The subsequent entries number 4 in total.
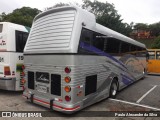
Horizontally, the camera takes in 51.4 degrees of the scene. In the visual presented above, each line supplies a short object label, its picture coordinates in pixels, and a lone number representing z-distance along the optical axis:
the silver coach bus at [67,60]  4.64
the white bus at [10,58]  6.54
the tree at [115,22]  31.70
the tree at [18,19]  24.66
